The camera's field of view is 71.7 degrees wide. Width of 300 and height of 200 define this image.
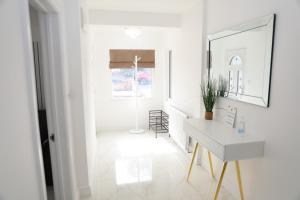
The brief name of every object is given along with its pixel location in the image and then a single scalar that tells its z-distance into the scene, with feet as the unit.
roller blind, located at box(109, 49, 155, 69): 15.35
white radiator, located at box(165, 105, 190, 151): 11.44
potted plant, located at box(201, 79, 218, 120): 8.48
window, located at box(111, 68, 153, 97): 16.03
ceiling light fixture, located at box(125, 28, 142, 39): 12.61
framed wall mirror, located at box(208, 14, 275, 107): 5.90
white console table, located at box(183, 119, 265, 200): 5.96
